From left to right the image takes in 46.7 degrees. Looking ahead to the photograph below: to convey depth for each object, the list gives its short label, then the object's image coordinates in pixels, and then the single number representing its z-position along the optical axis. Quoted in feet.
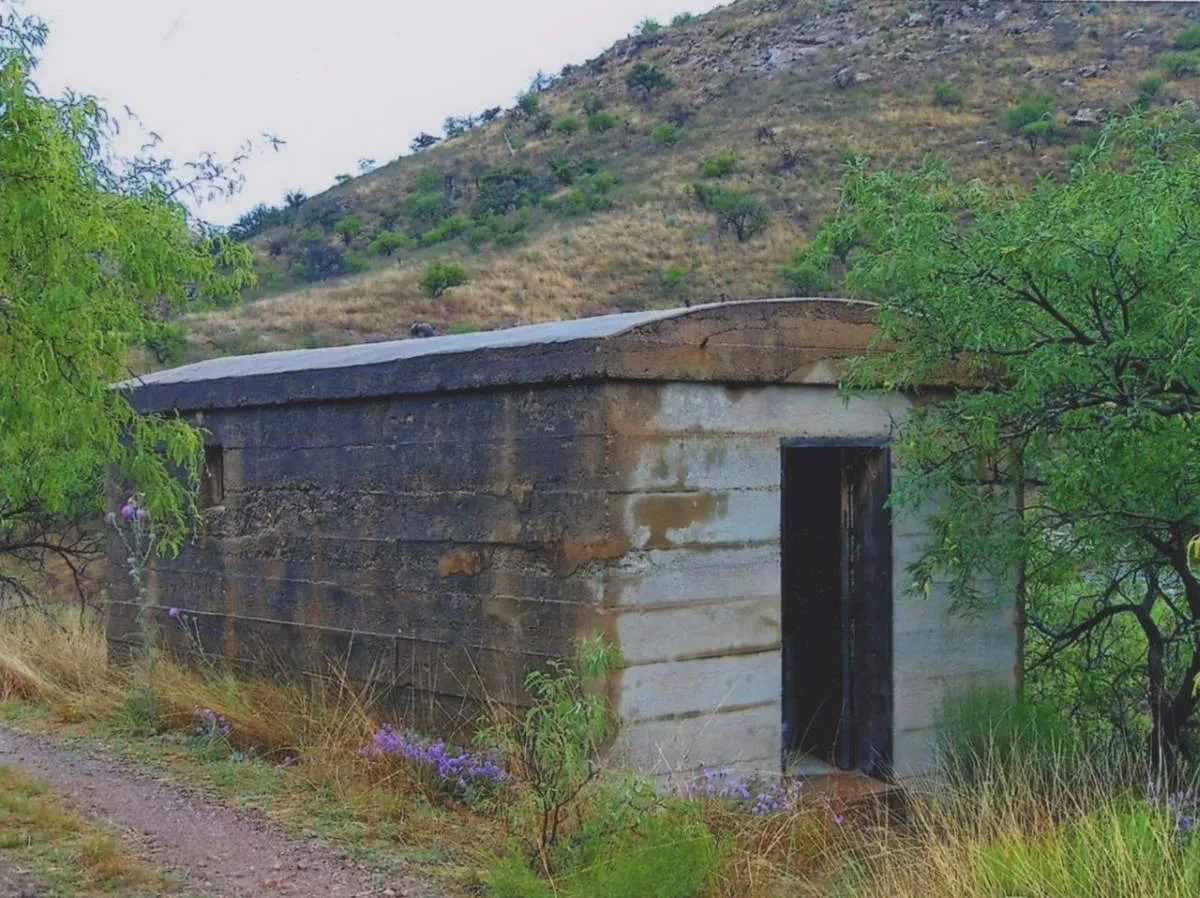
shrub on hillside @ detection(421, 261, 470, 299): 117.91
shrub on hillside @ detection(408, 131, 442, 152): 188.65
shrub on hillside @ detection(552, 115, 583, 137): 161.27
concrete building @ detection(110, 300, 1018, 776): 21.42
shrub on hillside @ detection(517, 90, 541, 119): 174.09
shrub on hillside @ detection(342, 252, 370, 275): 135.85
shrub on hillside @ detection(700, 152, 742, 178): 135.44
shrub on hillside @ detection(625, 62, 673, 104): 162.91
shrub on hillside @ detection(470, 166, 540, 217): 142.92
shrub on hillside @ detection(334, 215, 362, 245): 146.30
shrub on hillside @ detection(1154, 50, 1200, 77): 128.16
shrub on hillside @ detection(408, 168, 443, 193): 156.97
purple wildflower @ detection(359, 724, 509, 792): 21.31
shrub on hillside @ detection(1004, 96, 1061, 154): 122.42
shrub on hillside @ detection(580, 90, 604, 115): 163.53
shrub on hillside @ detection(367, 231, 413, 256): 139.03
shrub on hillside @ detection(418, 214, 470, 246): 139.03
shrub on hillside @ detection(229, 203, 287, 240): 162.09
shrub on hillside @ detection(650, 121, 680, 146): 148.46
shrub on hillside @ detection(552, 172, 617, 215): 136.15
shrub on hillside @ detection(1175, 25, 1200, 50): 134.21
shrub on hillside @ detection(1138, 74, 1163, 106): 124.06
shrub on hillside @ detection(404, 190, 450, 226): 148.46
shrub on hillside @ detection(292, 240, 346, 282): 138.72
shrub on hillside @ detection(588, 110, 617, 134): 156.76
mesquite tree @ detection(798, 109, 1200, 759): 18.62
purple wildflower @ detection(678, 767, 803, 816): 20.13
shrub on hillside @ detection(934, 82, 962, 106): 137.49
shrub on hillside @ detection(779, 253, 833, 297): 104.06
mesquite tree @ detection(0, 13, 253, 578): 15.94
